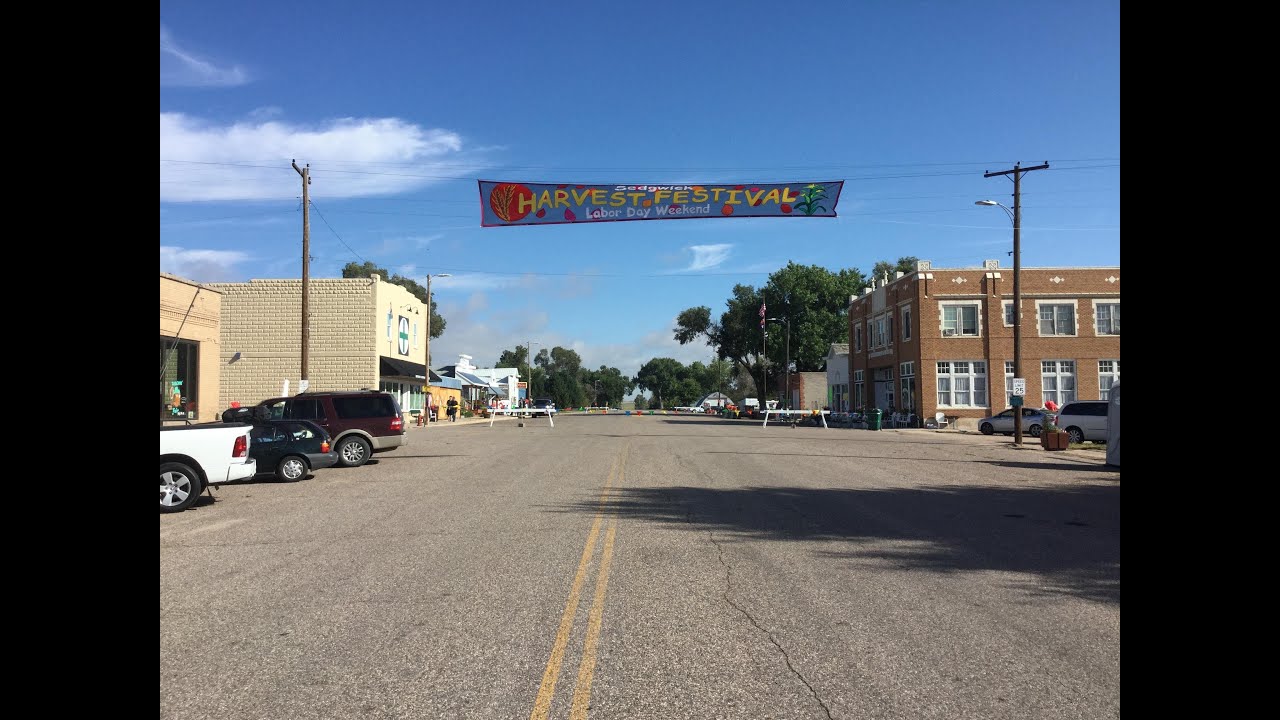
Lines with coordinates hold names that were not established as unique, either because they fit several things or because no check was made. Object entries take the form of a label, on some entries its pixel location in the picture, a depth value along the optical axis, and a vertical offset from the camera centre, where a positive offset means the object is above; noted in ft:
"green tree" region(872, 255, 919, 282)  351.46 +50.21
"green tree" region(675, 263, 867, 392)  297.53 +27.38
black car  59.31 -4.58
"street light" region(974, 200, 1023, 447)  103.30 +8.79
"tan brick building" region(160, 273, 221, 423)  107.04 +4.81
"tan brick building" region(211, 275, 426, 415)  161.38 +9.44
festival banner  55.42 +12.30
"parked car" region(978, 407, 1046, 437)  133.19 -6.40
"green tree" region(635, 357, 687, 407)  627.46 +1.72
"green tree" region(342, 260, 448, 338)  317.83 +41.58
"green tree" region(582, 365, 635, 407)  625.00 -1.72
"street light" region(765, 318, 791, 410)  271.28 -2.40
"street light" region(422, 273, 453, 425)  176.45 +1.01
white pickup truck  44.57 -4.17
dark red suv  71.51 -2.83
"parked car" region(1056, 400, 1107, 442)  106.22 -4.49
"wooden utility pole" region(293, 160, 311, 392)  99.09 +15.89
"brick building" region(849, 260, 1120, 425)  166.91 +9.55
